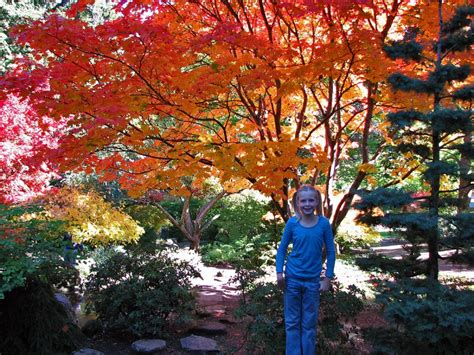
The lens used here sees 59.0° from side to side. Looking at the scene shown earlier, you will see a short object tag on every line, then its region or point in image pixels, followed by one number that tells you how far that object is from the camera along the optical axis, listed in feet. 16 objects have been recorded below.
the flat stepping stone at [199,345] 15.46
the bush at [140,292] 16.30
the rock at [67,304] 17.81
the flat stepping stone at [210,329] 17.62
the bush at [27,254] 9.22
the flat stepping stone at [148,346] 15.33
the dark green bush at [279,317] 11.67
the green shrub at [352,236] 36.96
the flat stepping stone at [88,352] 13.84
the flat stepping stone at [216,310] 20.25
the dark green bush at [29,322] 10.09
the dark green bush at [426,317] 8.39
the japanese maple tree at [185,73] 12.35
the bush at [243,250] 37.93
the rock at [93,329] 17.38
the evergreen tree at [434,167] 9.70
